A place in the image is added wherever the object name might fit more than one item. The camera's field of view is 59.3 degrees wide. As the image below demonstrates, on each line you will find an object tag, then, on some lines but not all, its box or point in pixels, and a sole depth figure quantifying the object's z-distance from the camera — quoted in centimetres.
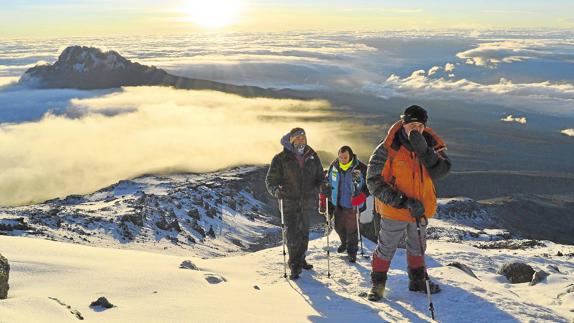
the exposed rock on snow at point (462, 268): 898
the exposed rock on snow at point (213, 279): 777
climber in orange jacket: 607
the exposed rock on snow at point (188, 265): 920
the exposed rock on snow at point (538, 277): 915
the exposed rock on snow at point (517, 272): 966
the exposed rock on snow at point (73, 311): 498
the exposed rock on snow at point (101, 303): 564
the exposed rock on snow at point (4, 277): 539
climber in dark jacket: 875
